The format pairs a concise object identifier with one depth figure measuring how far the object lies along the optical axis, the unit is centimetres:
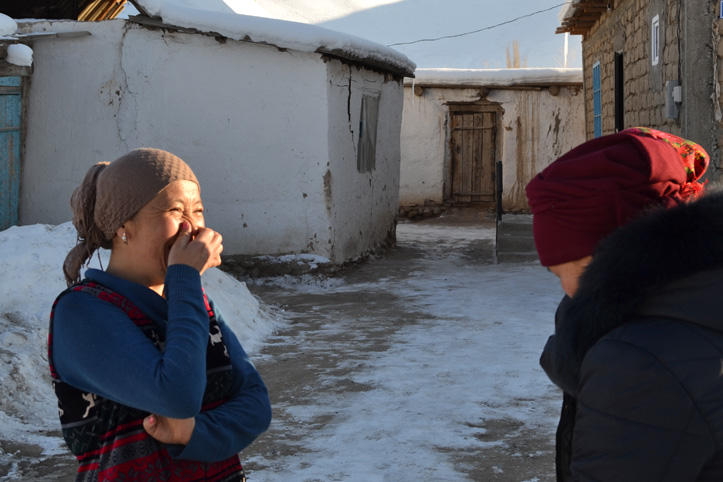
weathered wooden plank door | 1550
